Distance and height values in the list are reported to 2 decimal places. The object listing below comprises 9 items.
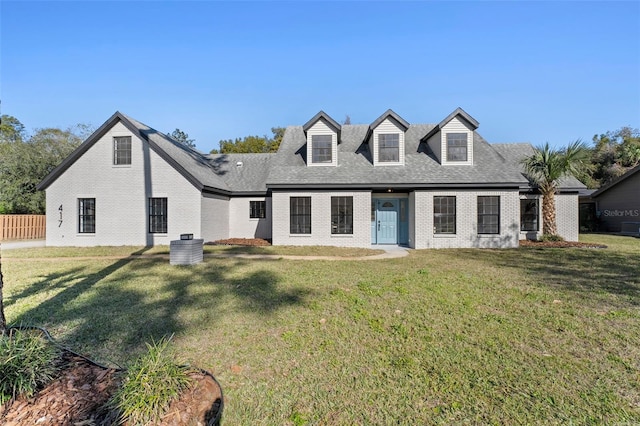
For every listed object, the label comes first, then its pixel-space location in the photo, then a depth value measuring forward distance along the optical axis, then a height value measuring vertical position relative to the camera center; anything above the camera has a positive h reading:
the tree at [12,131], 34.47 +10.13
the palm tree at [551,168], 14.57 +2.07
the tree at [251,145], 38.81 +8.61
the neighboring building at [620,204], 21.50 +0.48
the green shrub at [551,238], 15.13 -1.32
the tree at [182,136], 45.98 +11.35
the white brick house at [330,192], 14.30 +0.96
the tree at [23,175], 22.38 +2.92
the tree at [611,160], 31.86 +5.56
